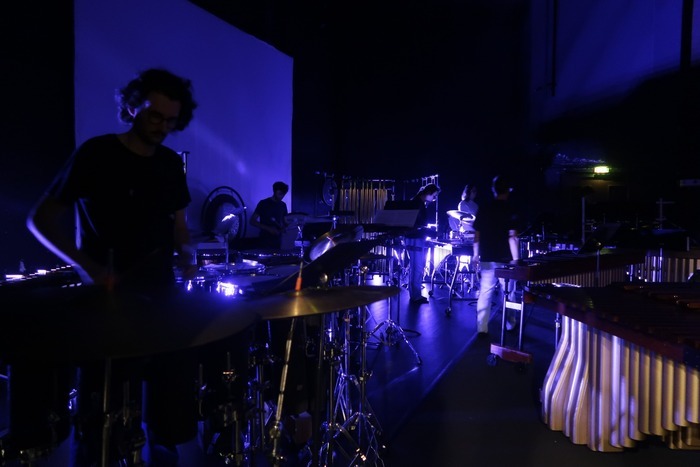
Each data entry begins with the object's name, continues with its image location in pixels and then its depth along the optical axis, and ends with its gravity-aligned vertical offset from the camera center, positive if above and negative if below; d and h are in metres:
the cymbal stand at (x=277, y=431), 1.89 -0.79
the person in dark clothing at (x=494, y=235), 5.44 -0.05
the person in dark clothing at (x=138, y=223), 1.66 +0.01
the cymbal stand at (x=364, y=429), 2.69 -1.23
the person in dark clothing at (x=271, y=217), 6.90 +0.15
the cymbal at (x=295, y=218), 6.02 +0.13
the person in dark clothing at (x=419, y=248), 7.02 -0.27
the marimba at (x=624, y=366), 2.38 -0.76
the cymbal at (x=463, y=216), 8.16 +0.25
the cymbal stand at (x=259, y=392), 1.97 -0.69
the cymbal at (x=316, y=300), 1.69 -0.27
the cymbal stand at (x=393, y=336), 4.82 -1.19
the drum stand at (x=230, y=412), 1.66 -0.64
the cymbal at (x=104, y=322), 1.10 -0.25
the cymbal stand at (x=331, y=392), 2.30 -0.81
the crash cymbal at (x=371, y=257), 4.24 -0.25
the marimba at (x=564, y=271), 3.92 -0.33
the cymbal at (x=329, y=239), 2.78 -0.06
